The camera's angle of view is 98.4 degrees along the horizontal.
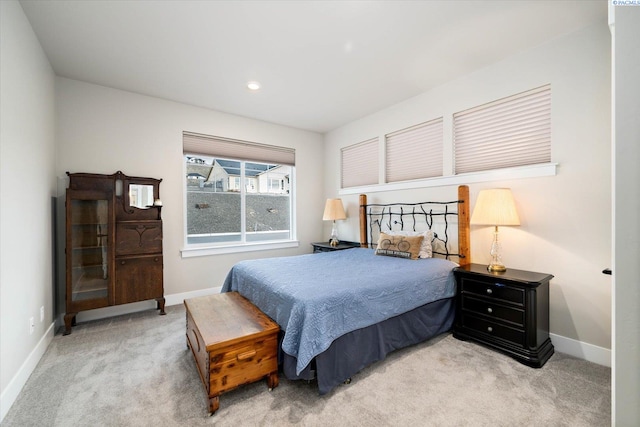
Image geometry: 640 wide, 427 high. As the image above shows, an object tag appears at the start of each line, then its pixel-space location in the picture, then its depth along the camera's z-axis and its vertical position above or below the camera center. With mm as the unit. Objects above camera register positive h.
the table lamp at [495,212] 2410 -7
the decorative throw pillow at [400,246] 3000 -386
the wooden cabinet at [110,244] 2824 -334
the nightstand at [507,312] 2160 -854
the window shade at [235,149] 3809 +953
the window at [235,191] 3910 +325
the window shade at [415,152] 3363 +778
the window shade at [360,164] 4188 +770
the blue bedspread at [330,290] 1755 -605
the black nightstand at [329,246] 4150 -528
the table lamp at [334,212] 4352 -1
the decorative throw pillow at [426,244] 3020 -360
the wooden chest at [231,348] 1644 -858
